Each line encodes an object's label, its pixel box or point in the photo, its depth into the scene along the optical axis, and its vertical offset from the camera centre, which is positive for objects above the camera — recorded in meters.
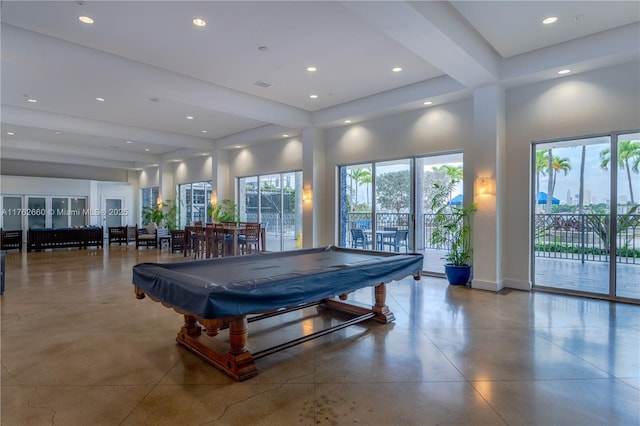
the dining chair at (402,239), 7.34 -0.52
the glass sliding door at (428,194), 6.90 +0.43
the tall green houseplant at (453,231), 6.11 -0.32
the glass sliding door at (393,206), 7.34 +0.18
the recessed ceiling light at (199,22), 4.13 +2.34
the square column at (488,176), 5.65 +0.62
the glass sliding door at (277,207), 9.90 +0.25
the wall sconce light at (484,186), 5.69 +0.47
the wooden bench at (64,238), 11.20 -0.76
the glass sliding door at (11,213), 13.34 +0.09
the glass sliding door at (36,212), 13.82 +0.13
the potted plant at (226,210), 11.08 +0.16
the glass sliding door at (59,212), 14.42 +0.14
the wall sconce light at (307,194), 8.55 +0.52
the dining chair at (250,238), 8.80 -0.60
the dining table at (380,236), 7.70 -0.49
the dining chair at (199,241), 9.77 -0.75
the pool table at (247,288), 2.48 -0.60
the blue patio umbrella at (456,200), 6.64 +0.28
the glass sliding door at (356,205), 8.02 +0.22
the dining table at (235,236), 8.58 -0.55
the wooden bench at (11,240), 11.06 -0.82
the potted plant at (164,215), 13.41 +0.00
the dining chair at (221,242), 9.04 -0.71
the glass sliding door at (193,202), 12.93 +0.52
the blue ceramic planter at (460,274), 6.08 -1.05
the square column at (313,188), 8.49 +0.66
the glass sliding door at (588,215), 5.06 -0.01
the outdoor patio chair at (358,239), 8.05 -0.57
